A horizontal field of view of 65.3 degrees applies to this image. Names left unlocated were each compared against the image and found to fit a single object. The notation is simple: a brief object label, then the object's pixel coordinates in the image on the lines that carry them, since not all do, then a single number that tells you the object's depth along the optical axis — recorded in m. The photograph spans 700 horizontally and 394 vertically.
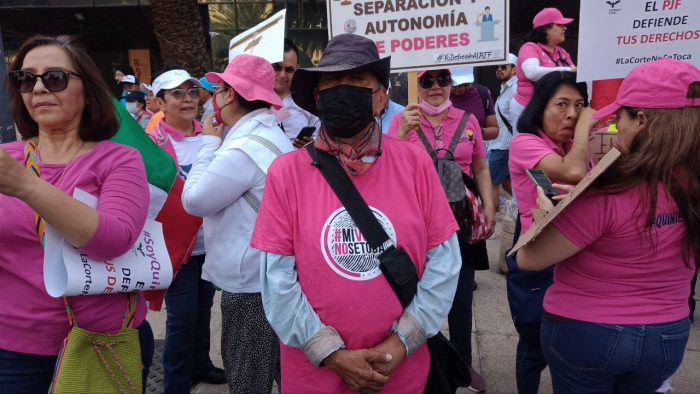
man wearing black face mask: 1.88
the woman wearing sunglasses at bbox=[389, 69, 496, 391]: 3.43
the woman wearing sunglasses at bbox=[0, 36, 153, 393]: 1.93
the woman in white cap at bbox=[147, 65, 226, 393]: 3.27
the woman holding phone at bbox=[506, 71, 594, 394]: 2.67
